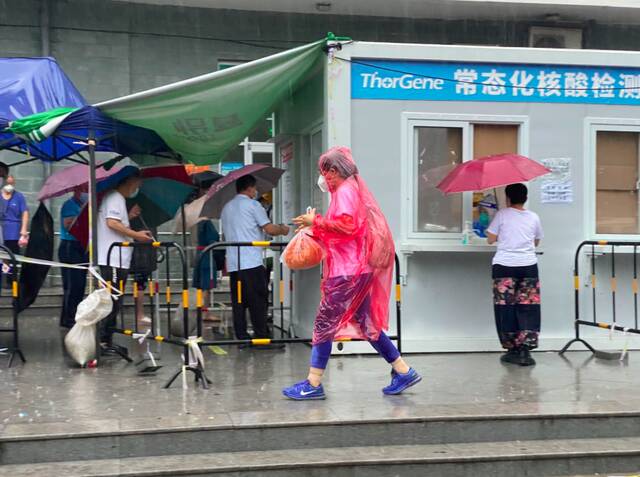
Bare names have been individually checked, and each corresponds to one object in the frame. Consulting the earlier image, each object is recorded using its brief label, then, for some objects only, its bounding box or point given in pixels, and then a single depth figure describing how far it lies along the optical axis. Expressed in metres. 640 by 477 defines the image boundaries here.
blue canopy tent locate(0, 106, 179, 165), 7.61
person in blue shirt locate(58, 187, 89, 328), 9.98
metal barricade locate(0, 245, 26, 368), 7.58
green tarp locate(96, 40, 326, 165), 7.79
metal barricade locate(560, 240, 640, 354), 8.41
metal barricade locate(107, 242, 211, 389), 6.86
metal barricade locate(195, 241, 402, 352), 7.19
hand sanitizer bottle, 8.58
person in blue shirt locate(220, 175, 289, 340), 8.77
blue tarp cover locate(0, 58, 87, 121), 8.52
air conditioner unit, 15.96
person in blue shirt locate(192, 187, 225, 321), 10.60
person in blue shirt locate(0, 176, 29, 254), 11.08
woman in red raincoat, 6.24
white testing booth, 8.50
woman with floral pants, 7.98
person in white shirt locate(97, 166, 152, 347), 8.30
